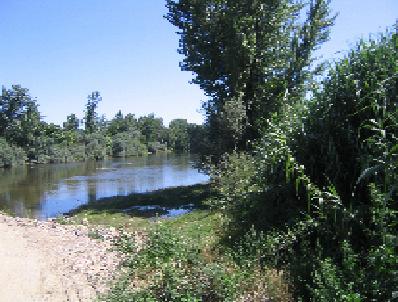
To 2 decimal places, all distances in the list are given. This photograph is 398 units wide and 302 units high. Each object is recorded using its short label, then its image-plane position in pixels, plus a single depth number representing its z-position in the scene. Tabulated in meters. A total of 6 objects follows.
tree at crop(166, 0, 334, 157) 22.88
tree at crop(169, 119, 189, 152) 114.50
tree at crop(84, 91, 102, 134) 103.00
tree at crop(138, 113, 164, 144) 123.01
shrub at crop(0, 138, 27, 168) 63.94
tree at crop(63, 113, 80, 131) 103.00
